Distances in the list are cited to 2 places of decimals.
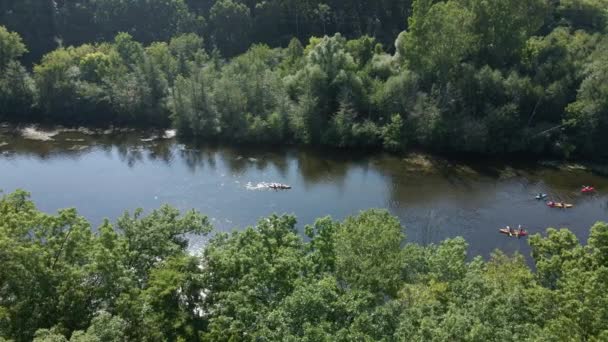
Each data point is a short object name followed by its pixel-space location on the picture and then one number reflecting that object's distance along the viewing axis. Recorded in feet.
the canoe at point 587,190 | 197.57
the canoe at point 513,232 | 170.91
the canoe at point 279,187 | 203.31
